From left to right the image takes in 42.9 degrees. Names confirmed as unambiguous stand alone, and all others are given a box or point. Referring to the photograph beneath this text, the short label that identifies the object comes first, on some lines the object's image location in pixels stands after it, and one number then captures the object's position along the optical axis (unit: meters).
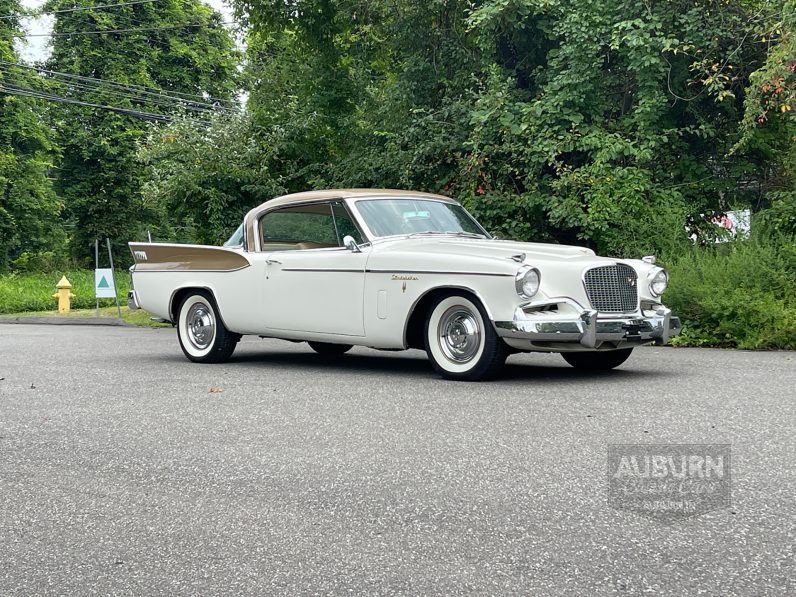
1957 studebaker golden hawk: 8.19
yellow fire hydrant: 27.16
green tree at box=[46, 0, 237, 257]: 44.28
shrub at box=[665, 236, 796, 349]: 11.69
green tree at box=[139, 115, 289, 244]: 19.98
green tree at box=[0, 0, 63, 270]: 42.19
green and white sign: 21.00
